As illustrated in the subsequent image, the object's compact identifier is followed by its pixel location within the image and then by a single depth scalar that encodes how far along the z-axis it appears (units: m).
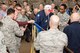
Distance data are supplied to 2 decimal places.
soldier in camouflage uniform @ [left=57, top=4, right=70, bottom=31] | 8.14
